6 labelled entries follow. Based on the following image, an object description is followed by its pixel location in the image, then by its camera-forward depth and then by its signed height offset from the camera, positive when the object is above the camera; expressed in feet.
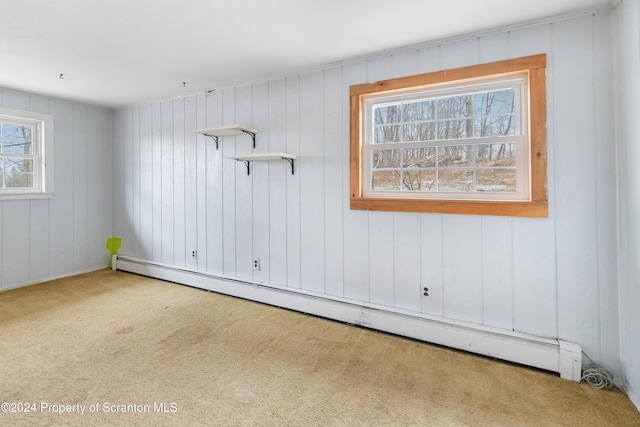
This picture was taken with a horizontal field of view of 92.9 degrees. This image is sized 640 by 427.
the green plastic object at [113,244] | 14.11 -1.21
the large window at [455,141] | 6.71 +1.81
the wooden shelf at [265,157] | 9.00 +1.85
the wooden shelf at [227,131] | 9.61 +2.84
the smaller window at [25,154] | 11.19 +2.48
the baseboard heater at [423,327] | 6.27 -2.76
